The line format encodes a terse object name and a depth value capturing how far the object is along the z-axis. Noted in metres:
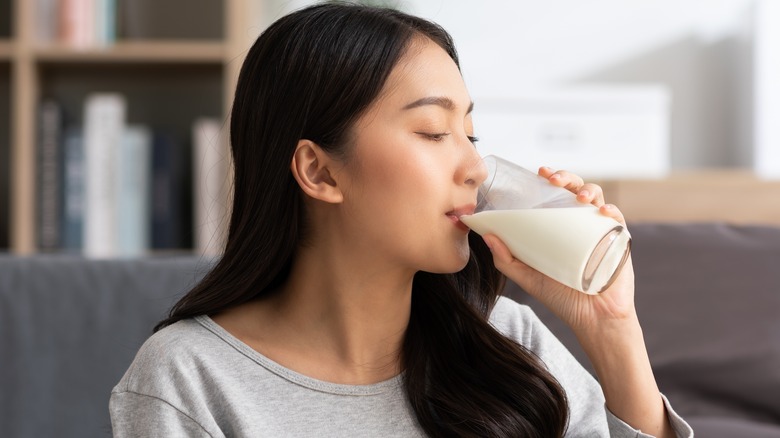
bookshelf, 2.73
